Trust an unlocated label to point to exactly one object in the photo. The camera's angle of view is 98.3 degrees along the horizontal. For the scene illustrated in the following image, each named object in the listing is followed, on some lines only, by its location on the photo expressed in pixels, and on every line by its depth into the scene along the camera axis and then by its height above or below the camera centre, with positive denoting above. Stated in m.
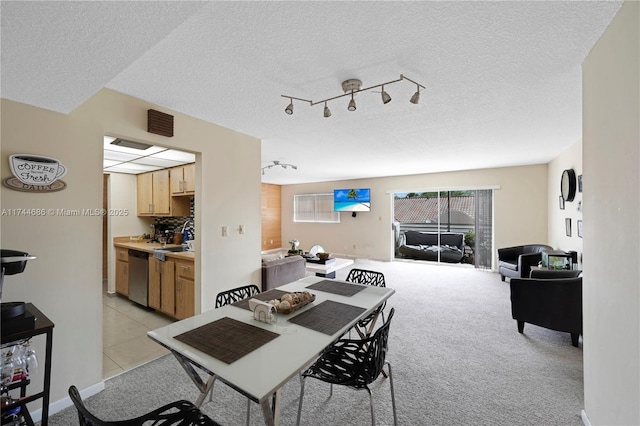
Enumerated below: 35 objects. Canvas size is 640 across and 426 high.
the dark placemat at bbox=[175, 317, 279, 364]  1.25 -0.63
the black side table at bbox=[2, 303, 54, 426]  1.37 -0.83
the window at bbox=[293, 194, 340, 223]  8.40 +0.11
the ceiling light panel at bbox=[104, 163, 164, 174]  3.92 +0.66
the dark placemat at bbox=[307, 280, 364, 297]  2.15 -0.62
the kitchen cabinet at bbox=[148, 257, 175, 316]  3.32 -0.91
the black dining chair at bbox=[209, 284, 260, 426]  2.08 -0.67
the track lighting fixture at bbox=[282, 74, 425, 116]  1.91 +0.92
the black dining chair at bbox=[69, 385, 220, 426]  0.82 -0.72
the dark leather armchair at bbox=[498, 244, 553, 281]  4.43 -0.82
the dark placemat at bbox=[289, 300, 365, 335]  1.52 -0.63
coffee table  4.53 -0.94
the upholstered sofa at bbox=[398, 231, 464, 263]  7.16 -0.92
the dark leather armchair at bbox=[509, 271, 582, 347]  2.64 -0.91
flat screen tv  7.61 +0.35
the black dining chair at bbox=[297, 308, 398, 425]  1.49 -0.86
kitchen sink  3.68 -0.49
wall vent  2.32 +0.77
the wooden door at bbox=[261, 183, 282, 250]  8.67 -0.12
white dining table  1.06 -0.64
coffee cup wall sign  1.68 +0.25
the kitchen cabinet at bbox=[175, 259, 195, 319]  3.06 -0.87
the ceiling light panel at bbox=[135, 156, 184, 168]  3.51 +0.67
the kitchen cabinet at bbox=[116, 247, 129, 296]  4.08 -0.89
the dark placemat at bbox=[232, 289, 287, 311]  1.88 -0.62
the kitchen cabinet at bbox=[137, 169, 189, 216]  4.07 +0.22
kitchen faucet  4.18 -0.30
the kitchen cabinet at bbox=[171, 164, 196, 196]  3.69 +0.45
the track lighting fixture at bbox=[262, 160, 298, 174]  5.15 +0.92
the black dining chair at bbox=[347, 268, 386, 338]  2.69 -0.66
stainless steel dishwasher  3.70 -0.89
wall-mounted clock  3.97 +0.42
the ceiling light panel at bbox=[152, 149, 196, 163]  3.16 +0.68
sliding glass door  6.13 -0.37
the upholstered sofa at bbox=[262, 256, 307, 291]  3.49 -0.79
